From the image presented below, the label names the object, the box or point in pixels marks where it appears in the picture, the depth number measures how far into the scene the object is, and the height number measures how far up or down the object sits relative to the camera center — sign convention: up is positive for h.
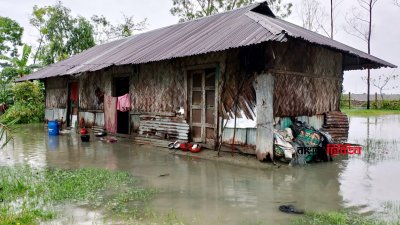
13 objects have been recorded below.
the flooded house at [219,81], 8.26 +0.99
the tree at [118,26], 32.35 +8.39
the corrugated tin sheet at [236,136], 8.80 -0.57
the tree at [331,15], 33.47 +9.87
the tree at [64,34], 27.23 +6.37
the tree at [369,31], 31.62 +7.88
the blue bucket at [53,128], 14.55 -0.69
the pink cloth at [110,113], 13.25 -0.02
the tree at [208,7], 31.16 +10.01
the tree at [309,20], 35.94 +10.08
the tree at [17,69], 19.92 +2.72
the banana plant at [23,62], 19.48 +2.97
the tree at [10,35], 31.95 +7.41
